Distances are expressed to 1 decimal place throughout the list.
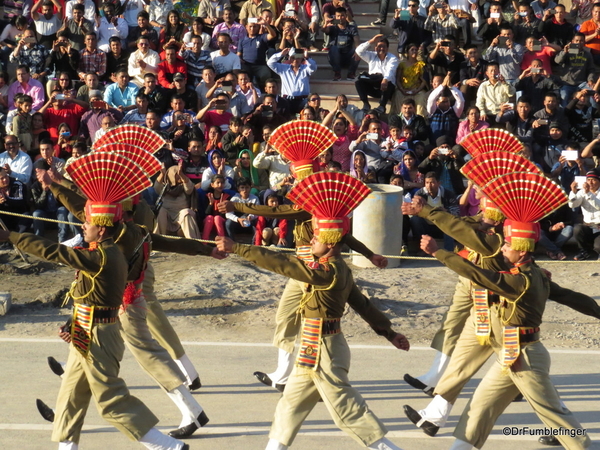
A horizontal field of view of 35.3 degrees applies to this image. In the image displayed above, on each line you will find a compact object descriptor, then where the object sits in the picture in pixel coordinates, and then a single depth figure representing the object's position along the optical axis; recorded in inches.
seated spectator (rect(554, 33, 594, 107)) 634.8
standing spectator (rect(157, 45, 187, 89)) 610.9
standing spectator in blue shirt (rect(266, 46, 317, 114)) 616.7
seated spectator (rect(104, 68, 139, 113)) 592.4
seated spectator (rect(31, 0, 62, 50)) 668.7
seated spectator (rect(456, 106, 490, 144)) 561.9
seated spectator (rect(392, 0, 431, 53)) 655.8
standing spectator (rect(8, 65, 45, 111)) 597.0
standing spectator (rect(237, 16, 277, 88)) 637.9
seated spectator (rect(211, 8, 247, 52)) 655.8
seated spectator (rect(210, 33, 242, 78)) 627.5
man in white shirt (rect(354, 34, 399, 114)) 623.2
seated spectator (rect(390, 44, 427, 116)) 624.7
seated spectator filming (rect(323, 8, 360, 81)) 653.9
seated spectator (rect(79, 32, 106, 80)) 627.8
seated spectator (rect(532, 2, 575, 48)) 667.4
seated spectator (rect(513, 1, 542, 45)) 666.5
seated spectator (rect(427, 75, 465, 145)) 575.8
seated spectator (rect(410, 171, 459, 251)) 503.8
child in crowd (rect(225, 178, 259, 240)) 504.4
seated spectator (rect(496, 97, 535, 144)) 569.6
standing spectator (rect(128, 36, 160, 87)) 616.4
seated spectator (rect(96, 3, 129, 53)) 656.2
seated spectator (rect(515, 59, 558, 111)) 602.5
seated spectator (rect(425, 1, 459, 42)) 653.9
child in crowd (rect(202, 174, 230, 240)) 512.4
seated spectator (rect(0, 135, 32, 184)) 528.1
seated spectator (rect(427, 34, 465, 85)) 623.8
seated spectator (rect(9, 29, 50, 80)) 632.4
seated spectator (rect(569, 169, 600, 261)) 505.0
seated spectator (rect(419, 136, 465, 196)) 540.4
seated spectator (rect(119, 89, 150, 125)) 566.6
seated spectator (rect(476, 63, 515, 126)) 596.4
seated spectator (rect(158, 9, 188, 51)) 657.6
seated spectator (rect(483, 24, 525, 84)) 633.6
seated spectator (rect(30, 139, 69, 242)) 508.6
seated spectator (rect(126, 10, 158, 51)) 646.5
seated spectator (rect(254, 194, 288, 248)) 503.8
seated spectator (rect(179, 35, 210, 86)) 623.2
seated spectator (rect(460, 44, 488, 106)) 616.4
